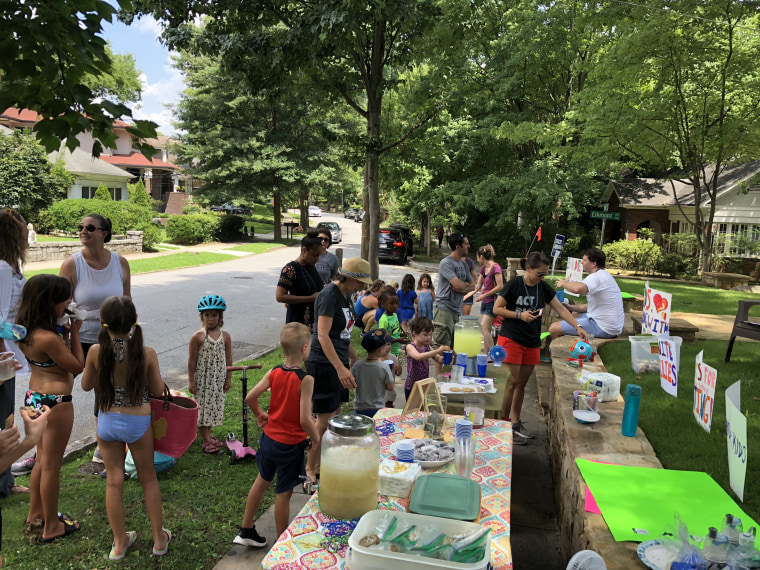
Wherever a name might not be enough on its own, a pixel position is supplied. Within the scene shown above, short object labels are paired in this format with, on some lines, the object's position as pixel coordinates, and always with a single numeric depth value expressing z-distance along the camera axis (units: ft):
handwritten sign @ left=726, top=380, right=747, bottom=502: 10.42
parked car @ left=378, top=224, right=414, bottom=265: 82.38
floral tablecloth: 7.55
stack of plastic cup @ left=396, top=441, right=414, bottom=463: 10.37
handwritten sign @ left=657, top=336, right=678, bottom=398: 16.40
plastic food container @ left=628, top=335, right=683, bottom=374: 21.59
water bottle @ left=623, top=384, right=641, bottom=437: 12.99
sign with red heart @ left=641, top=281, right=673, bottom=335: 20.66
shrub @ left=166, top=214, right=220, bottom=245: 92.17
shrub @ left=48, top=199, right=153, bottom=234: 78.43
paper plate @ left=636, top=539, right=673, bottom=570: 7.73
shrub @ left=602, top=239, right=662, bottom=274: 72.84
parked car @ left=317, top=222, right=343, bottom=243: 118.40
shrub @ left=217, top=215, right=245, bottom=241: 104.01
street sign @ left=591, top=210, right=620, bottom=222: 52.13
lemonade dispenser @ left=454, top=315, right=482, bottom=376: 20.48
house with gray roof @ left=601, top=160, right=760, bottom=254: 77.82
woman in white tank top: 14.56
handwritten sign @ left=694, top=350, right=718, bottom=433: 13.17
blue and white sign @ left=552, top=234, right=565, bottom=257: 48.21
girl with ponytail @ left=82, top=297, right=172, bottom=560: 10.77
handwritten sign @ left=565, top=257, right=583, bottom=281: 36.94
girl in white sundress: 16.02
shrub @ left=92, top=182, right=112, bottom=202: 91.61
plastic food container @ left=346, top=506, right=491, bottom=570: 6.55
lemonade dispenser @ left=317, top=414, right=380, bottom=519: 8.36
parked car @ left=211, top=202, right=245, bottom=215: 164.86
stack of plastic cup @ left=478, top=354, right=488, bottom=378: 17.81
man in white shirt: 23.80
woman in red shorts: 18.97
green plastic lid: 8.09
